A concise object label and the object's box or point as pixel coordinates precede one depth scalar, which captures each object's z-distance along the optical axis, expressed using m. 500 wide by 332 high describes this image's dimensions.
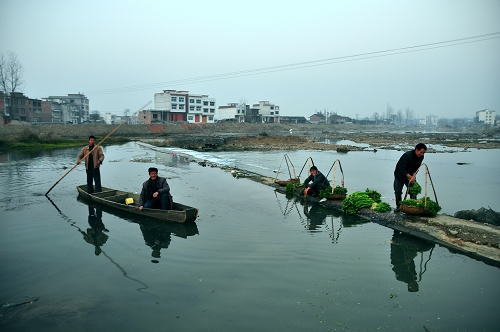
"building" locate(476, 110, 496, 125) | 144.75
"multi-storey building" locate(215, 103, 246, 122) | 96.12
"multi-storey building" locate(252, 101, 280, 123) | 101.44
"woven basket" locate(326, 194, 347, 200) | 11.91
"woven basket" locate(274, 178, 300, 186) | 15.00
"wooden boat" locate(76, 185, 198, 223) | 9.32
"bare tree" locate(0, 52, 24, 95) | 54.78
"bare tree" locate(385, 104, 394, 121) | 187.18
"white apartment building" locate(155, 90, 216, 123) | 79.69
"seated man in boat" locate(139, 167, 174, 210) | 9.51
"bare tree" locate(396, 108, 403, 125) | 187.15
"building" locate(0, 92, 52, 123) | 56.38
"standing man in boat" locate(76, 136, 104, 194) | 11.95
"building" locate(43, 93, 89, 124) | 75.88
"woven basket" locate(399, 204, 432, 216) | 9.27
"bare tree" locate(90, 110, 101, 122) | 96.69
